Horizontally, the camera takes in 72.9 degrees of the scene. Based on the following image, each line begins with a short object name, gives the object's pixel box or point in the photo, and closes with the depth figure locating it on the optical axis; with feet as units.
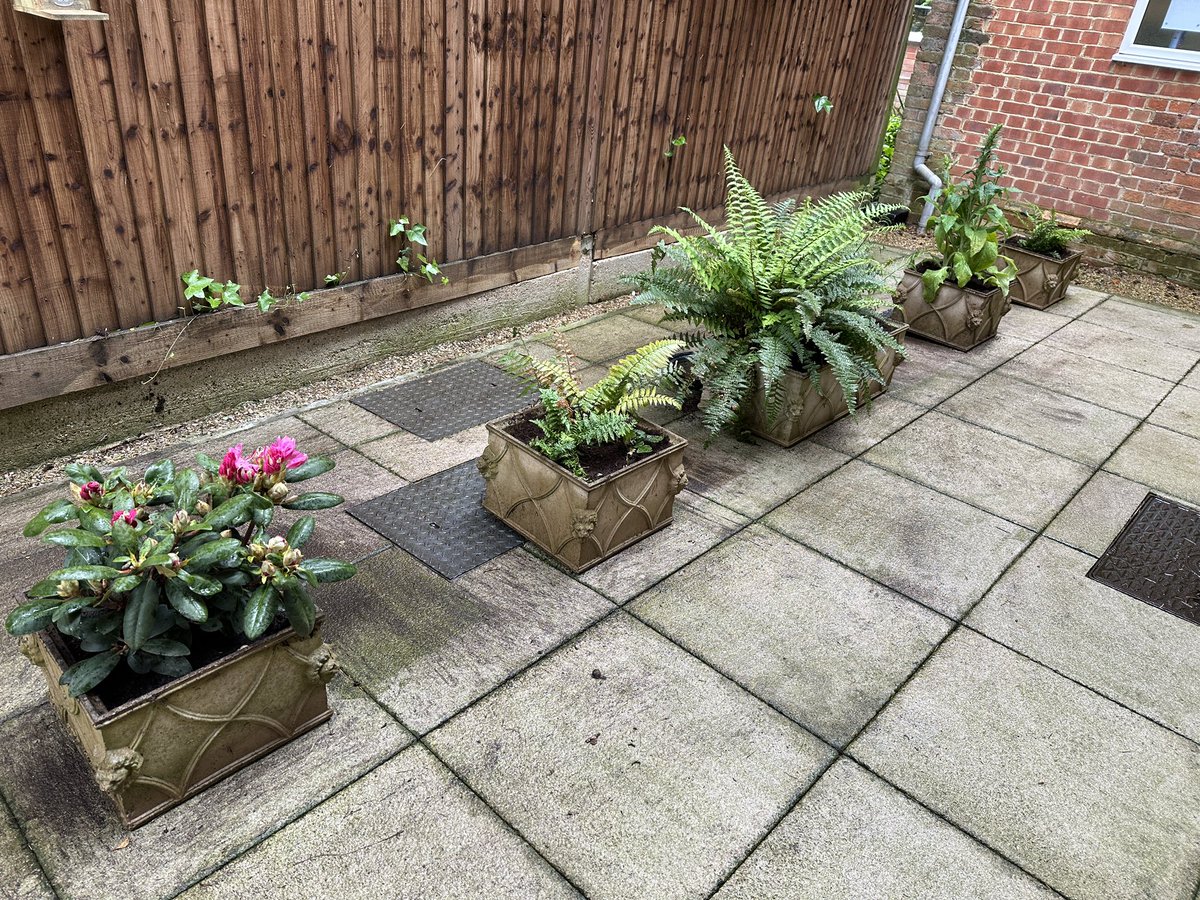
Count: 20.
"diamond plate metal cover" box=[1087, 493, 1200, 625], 9.82
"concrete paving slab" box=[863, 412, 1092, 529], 11.57
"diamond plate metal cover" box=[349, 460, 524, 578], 9.50
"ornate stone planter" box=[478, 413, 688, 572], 9.09
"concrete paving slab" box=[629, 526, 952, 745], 7.99
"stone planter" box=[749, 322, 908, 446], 12.16
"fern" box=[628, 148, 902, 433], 11.52
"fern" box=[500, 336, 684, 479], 9.38
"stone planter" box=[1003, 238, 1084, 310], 19.34
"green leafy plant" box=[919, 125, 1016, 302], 16.21
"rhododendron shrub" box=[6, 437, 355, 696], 5.72
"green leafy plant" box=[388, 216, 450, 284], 13.15
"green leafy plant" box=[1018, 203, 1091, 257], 19.31
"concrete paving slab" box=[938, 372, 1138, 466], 13.38
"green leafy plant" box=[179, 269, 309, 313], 10.92
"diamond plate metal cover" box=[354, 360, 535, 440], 12.46
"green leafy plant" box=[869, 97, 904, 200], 26.45
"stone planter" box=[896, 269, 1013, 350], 16.44
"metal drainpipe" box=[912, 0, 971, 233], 23.49
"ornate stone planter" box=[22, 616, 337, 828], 5.79
